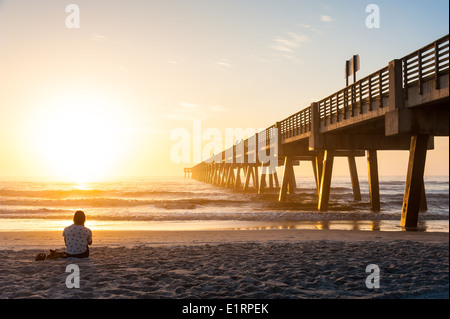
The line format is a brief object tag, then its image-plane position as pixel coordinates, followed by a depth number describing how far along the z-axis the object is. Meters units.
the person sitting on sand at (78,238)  7.98
